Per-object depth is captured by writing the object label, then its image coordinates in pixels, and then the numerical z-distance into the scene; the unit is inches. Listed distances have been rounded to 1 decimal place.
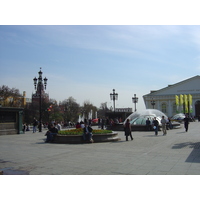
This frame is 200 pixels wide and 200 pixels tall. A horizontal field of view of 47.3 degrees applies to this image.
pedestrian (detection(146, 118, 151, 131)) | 959.6
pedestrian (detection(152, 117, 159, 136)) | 748.0
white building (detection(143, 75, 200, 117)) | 3208.7
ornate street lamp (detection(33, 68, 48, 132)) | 1057.1
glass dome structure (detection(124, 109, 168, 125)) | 1129.6
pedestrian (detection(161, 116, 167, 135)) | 737.0
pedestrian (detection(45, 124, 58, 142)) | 591.2
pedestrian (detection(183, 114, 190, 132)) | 868.4
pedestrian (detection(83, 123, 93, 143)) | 561.3
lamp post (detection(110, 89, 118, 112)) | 1343.1
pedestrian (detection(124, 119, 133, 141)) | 607.2
